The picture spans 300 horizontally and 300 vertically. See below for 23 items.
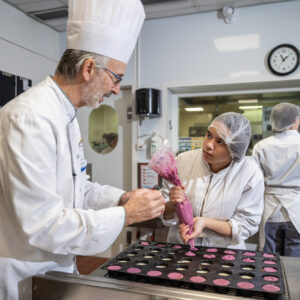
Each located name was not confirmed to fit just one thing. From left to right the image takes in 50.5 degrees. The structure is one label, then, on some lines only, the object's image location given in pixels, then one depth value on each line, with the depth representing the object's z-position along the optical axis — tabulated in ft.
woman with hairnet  5.48
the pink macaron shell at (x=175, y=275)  3.47
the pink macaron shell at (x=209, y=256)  4.23
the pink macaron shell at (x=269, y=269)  3.73
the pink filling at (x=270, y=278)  3.44
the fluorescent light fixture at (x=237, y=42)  10.82
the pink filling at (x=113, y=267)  3.72
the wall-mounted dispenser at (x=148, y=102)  11.44
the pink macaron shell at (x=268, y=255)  4.23
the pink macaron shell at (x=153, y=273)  3.52
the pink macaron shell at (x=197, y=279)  3.38
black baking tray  3.28
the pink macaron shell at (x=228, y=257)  4.12
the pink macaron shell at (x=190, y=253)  4.31
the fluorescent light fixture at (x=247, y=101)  11.87
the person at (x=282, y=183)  9.05
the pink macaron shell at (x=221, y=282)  3.30
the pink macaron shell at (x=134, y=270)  3.58
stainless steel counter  2.90
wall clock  10.32
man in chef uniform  3.08
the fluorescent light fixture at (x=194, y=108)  12.55
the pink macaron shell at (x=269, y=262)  3.99
